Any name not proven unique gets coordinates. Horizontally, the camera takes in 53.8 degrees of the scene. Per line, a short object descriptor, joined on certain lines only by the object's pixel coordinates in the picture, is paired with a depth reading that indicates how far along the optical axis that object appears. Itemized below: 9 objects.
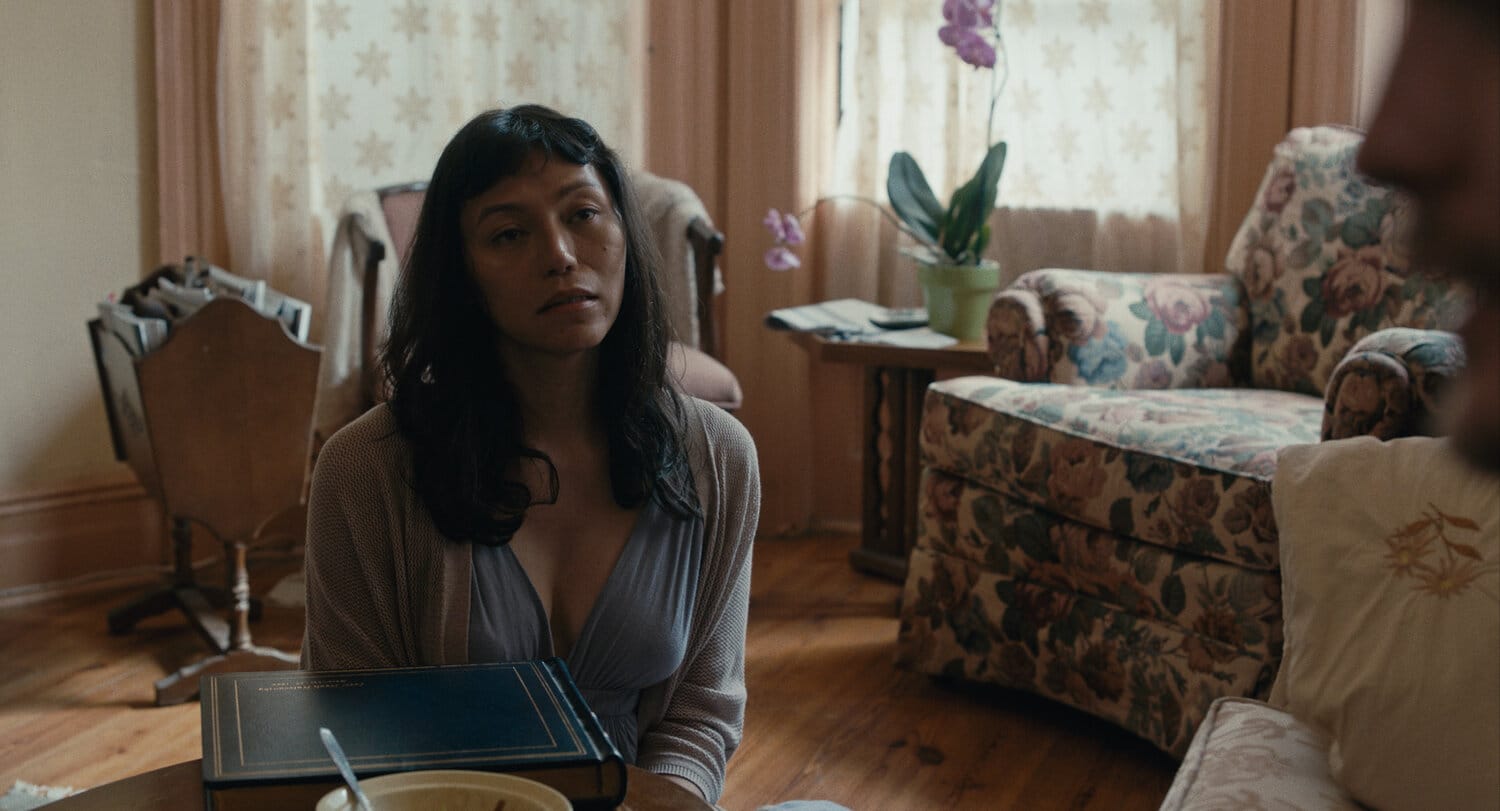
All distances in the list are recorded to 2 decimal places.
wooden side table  3.16
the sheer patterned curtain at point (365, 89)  3.42
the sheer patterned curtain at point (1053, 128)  3.44
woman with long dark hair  1.19
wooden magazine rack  2.60
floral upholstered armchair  2.18
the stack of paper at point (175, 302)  2.64
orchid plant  3.03
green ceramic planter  3.16
